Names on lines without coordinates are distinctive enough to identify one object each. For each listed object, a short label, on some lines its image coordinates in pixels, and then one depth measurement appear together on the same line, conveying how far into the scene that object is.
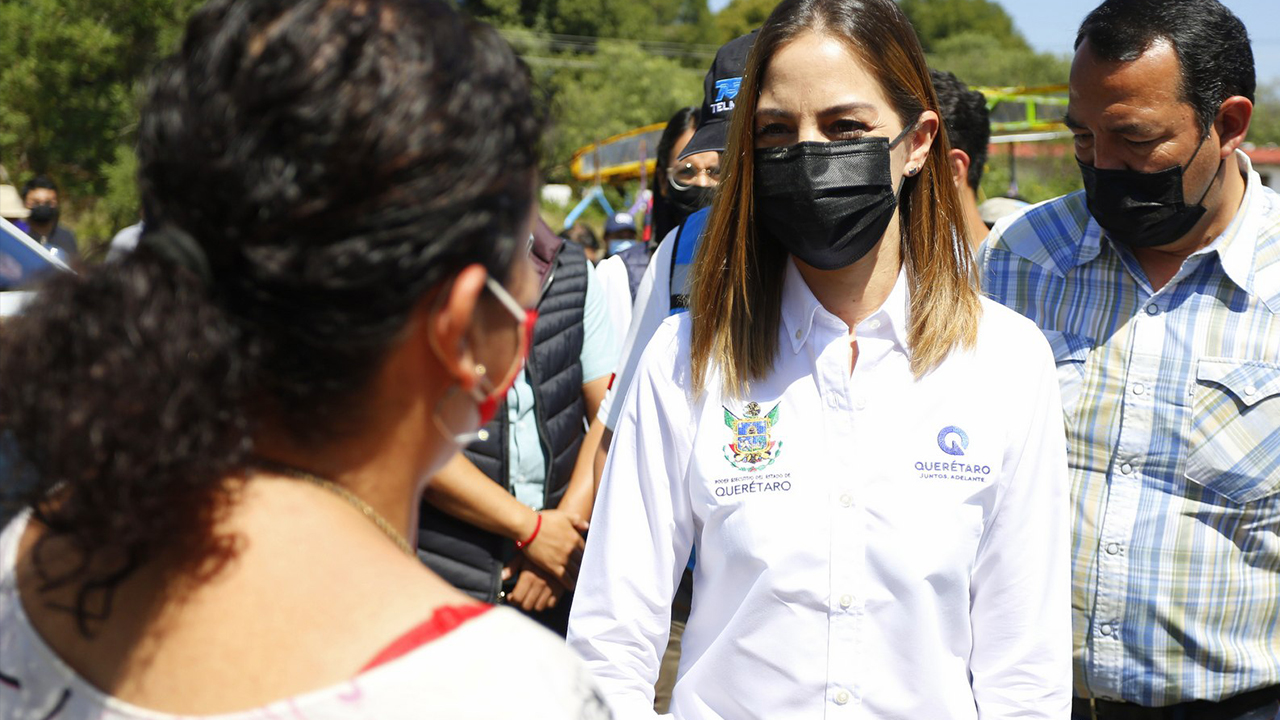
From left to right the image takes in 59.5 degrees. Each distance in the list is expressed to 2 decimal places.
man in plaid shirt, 2.45
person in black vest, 3.18
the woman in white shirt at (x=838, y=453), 1.92
